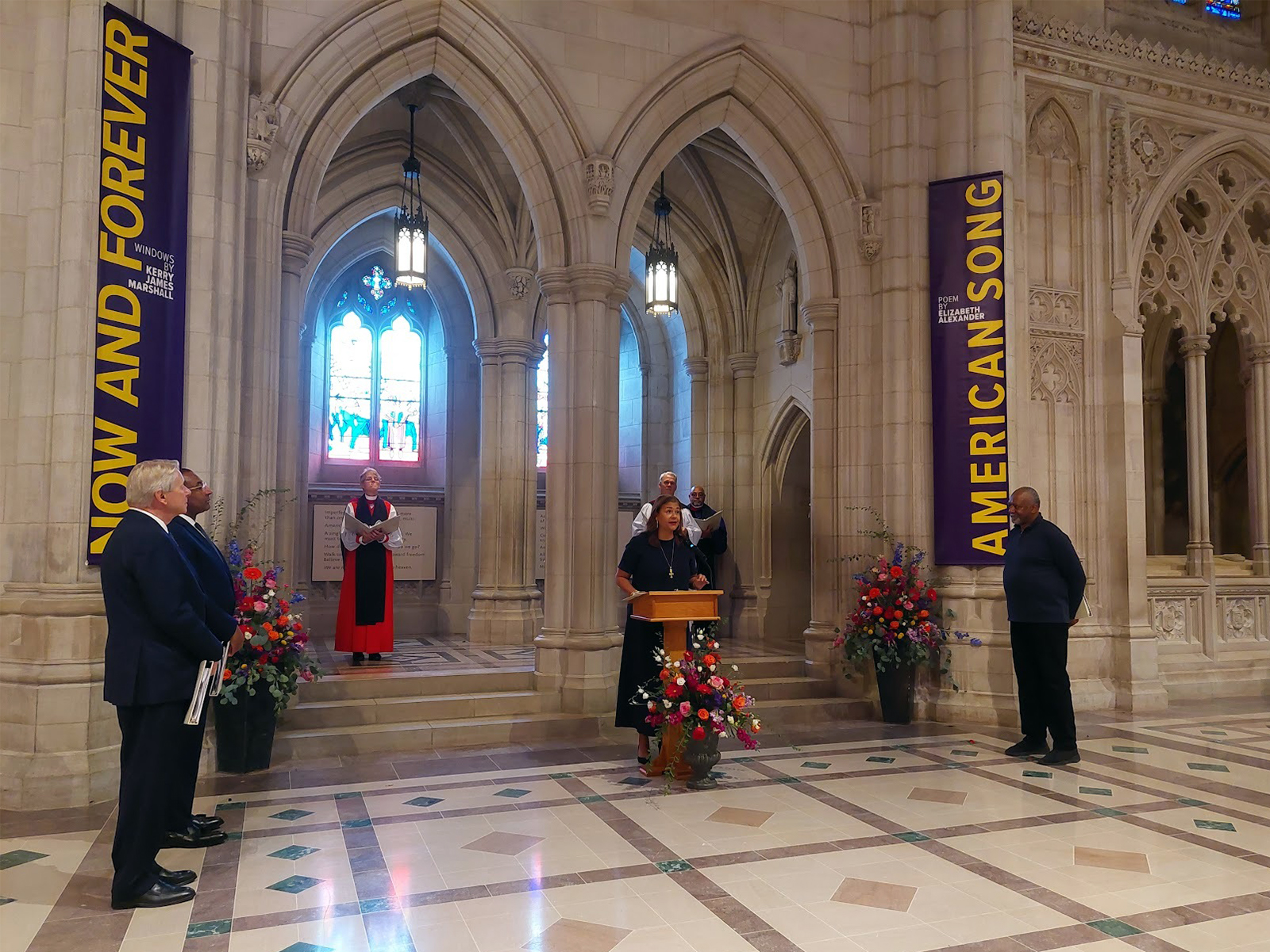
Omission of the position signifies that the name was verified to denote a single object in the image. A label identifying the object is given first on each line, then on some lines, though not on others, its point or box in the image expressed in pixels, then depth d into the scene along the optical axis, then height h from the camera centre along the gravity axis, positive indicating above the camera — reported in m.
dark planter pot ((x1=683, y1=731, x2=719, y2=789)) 5.35 -1.21
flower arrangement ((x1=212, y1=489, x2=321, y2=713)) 5.57 -0.59
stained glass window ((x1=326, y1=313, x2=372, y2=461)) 11.80 +1.73
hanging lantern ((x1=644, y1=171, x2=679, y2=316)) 9.20 +2.41
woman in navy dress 5.58 -0.25
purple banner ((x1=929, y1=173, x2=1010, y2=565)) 7.47 +1.25
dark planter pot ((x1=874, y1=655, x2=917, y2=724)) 7.36 -1.17
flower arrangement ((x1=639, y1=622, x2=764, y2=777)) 5.29 -0.90
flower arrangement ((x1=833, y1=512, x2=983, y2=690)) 7.28 -0.63
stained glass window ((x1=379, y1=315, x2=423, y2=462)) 12.07 +1.80
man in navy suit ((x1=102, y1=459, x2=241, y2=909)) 3.49 -0.46
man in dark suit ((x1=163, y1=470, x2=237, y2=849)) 3.97 -0.37
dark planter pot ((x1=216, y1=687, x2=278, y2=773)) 5.61 -1.14
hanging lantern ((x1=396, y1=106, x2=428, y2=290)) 8.50 +2.47
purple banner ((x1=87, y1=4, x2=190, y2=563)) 5.27 +1.53
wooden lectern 5.39 -0.43
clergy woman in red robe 7.95 -0.43
